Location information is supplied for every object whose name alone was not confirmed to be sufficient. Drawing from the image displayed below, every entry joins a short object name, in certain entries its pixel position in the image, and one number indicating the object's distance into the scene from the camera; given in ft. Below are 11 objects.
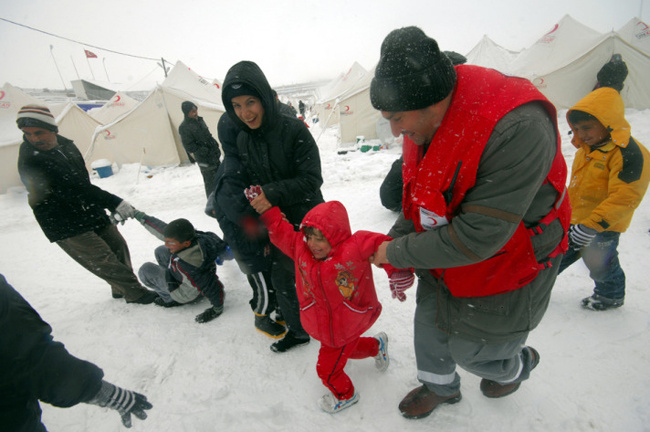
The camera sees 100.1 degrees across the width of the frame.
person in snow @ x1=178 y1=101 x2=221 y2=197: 17.57
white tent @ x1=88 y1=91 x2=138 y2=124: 40.44
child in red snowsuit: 5.04
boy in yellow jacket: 5.85
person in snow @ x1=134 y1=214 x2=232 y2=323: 7.82
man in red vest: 2.91
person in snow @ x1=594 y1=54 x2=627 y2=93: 18.47
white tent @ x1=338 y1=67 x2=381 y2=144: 36.78
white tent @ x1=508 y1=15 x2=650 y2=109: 29.43
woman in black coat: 5.43
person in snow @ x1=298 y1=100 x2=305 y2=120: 75.81
